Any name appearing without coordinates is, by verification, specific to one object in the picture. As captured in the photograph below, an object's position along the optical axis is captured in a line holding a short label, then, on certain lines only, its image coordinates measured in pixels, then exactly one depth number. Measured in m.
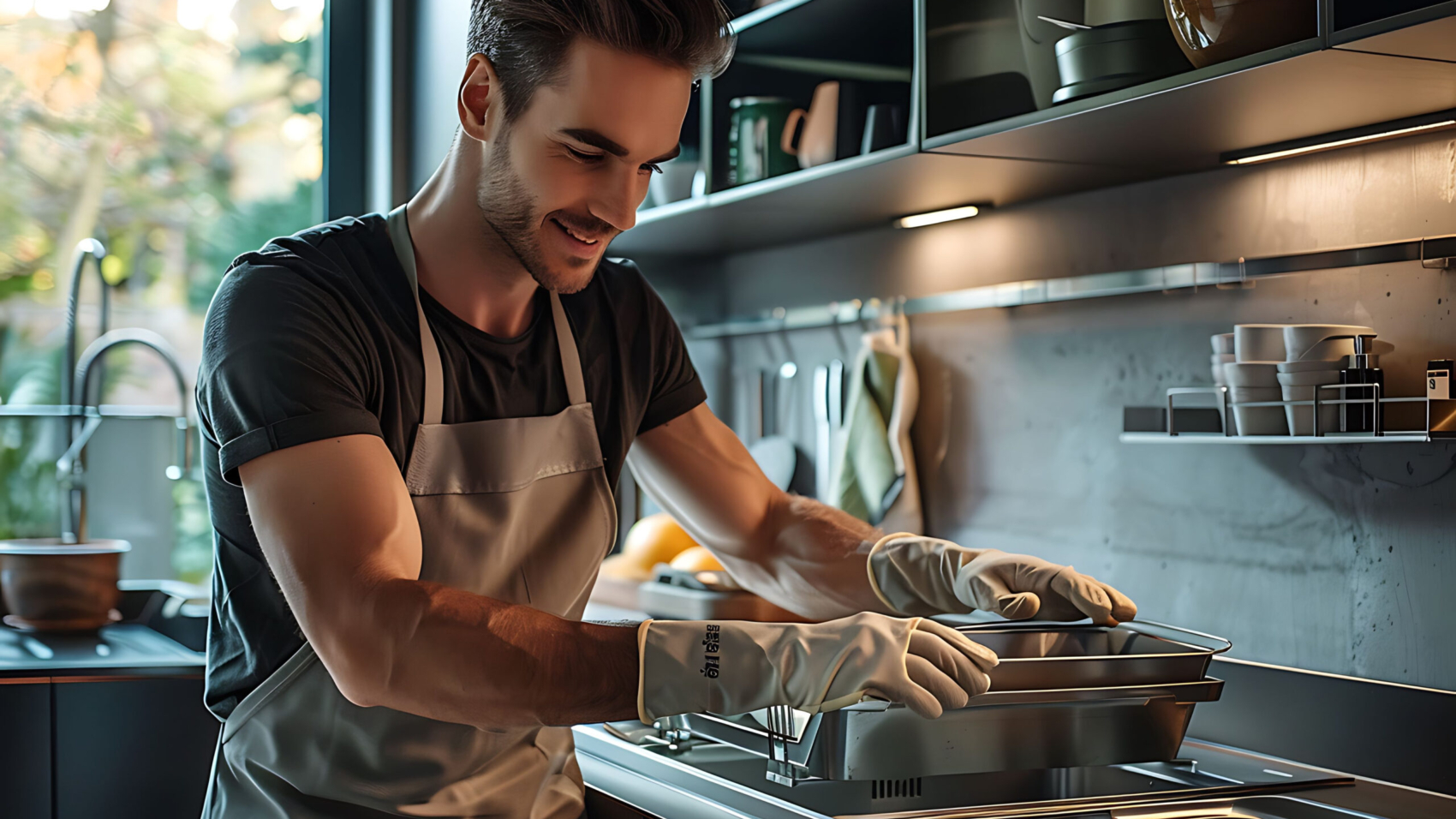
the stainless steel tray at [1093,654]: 1.08
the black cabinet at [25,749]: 1.87
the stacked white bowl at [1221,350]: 1.46
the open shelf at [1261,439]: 1.27
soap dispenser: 1.31
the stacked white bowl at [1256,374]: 1.39
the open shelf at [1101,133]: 1.14
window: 2.63
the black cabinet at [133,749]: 1.89
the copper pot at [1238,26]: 1.17
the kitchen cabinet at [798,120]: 1.76
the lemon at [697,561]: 2.06
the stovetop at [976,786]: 1.15
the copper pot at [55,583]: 2.16
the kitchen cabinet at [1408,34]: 1.00
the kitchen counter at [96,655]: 1.89
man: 0.94
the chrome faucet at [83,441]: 2.38
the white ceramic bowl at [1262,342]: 1.39
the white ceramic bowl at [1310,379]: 1.34
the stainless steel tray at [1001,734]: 1.08
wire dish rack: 1.27
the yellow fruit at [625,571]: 2.19
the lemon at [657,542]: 2.28
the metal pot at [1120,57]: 1.30
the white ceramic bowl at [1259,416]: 1.40
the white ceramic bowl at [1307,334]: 1.34
